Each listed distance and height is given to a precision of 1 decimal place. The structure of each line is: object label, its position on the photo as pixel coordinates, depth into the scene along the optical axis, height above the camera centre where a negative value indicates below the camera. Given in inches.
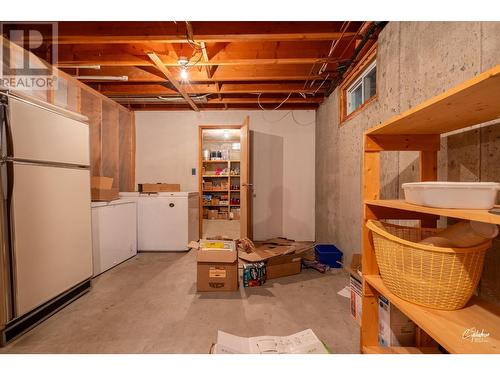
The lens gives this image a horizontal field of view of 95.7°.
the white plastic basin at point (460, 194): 28.8 -1.7
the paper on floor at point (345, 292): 81.4 -40.8
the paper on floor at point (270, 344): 49.3 -37.7
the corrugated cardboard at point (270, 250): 93.0 -31.0
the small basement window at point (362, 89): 89.3 +40.8
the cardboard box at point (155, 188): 133.4 -3.6
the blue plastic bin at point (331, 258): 107.5 -36.3
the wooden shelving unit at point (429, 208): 26.9 -3.6
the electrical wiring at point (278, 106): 143.0 +52.6
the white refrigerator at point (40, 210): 55.2 -8.1
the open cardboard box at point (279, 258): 94.2 -32.3
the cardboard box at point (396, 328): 46.3 -30.2
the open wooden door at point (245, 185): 128.9 -1.9
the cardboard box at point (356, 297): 64.5 -34.2
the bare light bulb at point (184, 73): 104.2 +51.2
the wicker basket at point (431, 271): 31.2 -13.2
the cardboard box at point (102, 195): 102.0 -5.9
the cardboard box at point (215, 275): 84.0 -34.8
